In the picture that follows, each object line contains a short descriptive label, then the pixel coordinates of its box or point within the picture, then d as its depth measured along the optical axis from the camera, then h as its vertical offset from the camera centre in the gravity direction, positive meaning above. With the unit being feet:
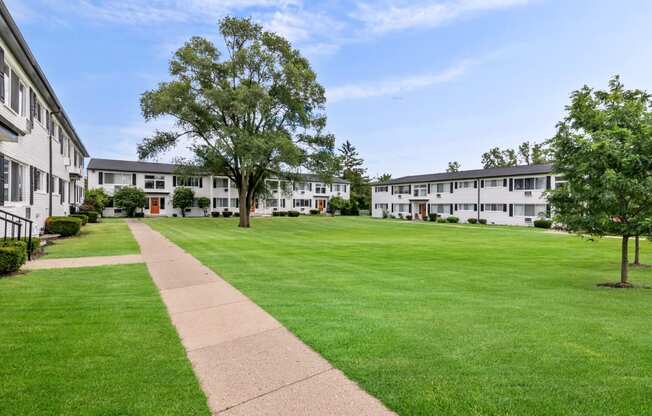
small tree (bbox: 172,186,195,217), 164.25 +1.48
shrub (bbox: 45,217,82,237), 61.05 -4.12
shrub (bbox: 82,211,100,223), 107.04 -4.40
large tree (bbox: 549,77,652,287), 27.32 +3.22
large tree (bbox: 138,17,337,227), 99.71 +24.64
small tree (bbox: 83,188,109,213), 123.13 +0.07
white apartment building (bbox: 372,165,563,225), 138.31 +4.97
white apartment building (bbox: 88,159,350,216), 155.02 +6.36
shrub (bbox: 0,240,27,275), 28.76 -4.28
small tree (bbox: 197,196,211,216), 171.52 -0.41
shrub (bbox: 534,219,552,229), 125.38 -4.94
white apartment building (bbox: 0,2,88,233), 39.42 +8.19
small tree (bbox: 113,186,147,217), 148.97 +0.42
